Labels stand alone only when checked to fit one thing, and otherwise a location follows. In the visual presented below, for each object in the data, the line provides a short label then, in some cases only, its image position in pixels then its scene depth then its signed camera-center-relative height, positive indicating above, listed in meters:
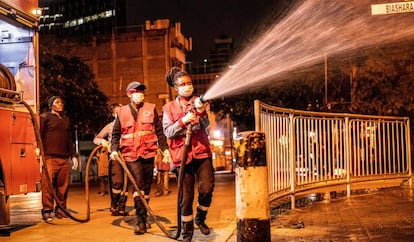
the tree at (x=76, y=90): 28.78 +2.29
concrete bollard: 5.51 -0.53
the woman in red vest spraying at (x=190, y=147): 6.66 -0.16
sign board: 9.48 +1.91
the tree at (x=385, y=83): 18.67 +1.51
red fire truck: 8.00 +0.53
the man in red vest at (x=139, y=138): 7.80 -0.05
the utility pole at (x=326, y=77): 23.09 +2.03
